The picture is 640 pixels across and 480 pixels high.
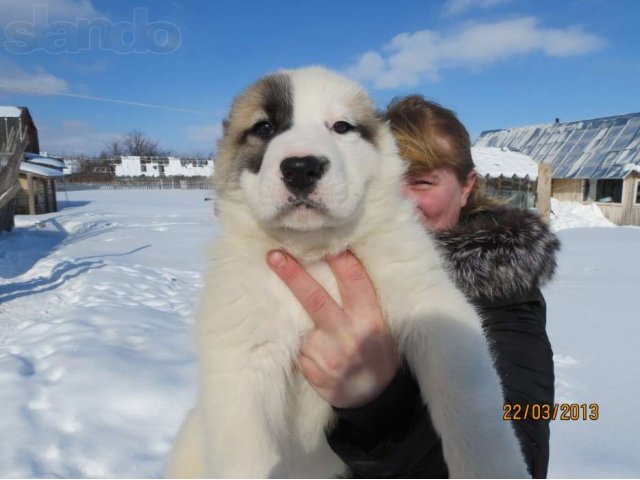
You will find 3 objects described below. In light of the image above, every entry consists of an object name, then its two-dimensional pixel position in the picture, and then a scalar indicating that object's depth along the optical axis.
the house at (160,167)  48.53
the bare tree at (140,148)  76.13
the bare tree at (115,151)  75.88
